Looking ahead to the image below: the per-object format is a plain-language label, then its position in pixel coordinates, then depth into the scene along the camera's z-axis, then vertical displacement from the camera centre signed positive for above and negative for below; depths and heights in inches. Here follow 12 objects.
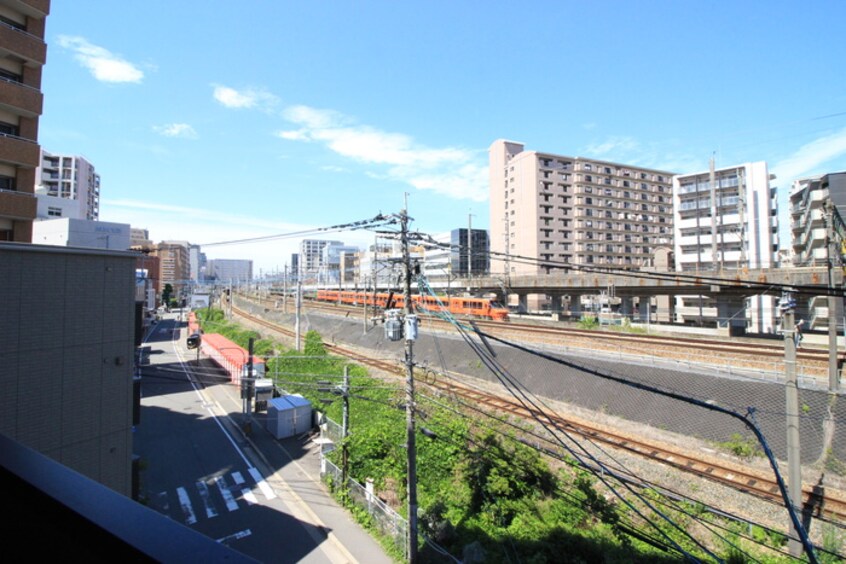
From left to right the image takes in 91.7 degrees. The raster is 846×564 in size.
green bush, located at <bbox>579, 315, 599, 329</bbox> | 990.4 -75.4
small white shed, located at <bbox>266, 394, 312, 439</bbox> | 641.0 -200.3
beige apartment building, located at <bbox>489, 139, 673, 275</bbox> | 2022.6 +433.7
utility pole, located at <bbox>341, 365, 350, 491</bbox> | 469.7 -187.5
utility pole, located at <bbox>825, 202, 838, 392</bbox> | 387.5 -13.1
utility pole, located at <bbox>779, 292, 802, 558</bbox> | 301.6 -81.5
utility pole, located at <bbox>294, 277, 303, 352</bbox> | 976.4 -26.2
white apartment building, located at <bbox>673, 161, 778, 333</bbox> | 1453.0 +257.5
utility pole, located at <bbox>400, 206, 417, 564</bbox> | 313.0 -107.0
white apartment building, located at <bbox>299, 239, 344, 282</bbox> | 5935.0 +615.9
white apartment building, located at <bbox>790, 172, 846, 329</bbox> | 1104.8 +245.9
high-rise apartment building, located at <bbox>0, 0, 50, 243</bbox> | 592.7 +268.0
